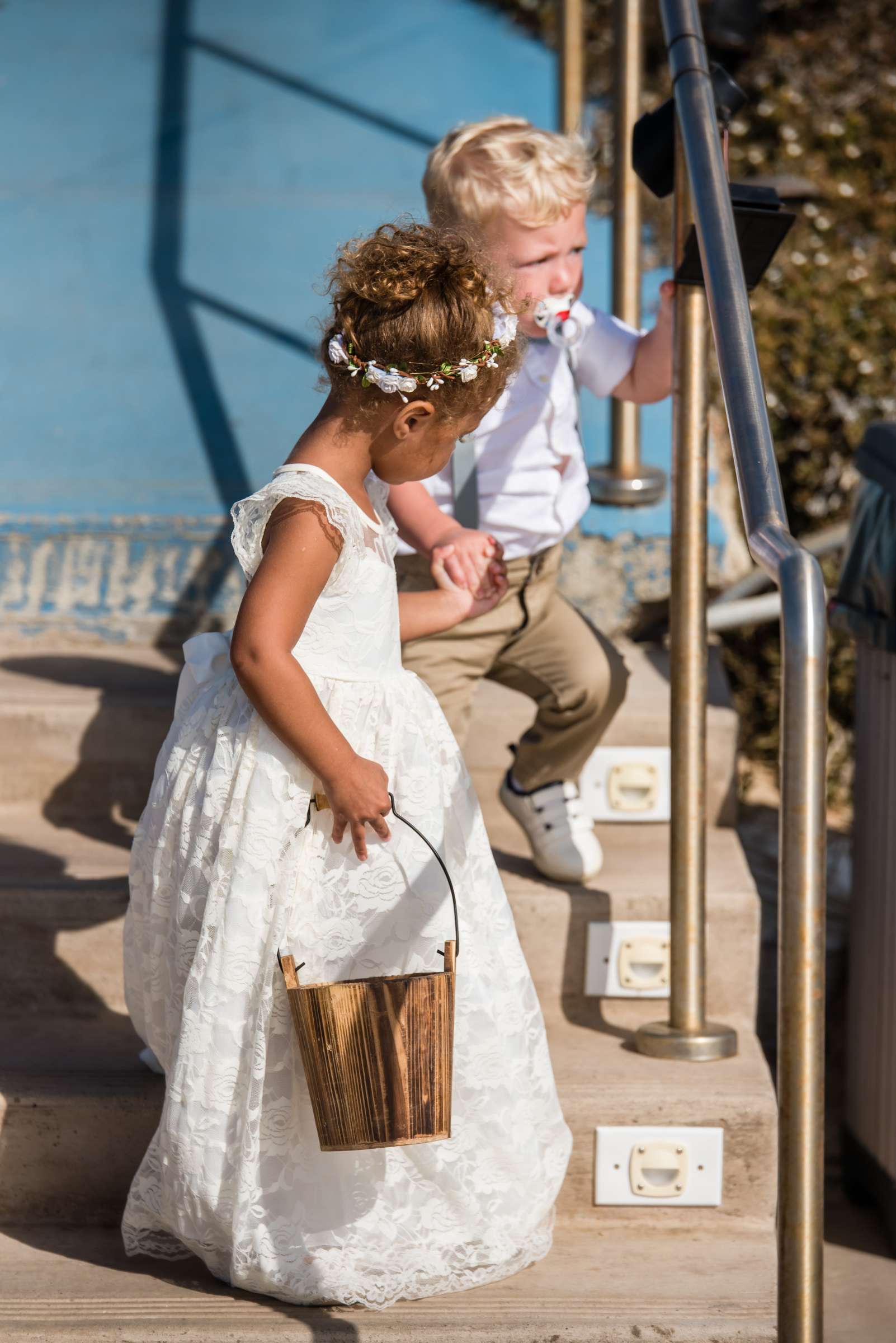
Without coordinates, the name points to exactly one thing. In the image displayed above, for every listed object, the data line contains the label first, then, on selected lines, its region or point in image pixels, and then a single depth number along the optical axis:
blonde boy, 4.20
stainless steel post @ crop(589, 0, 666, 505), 5.92
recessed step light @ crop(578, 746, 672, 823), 5.00
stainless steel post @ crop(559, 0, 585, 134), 7.10
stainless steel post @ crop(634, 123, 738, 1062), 3.85
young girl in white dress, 3.20
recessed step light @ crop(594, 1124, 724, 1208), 3.84
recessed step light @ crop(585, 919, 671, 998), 4.33
